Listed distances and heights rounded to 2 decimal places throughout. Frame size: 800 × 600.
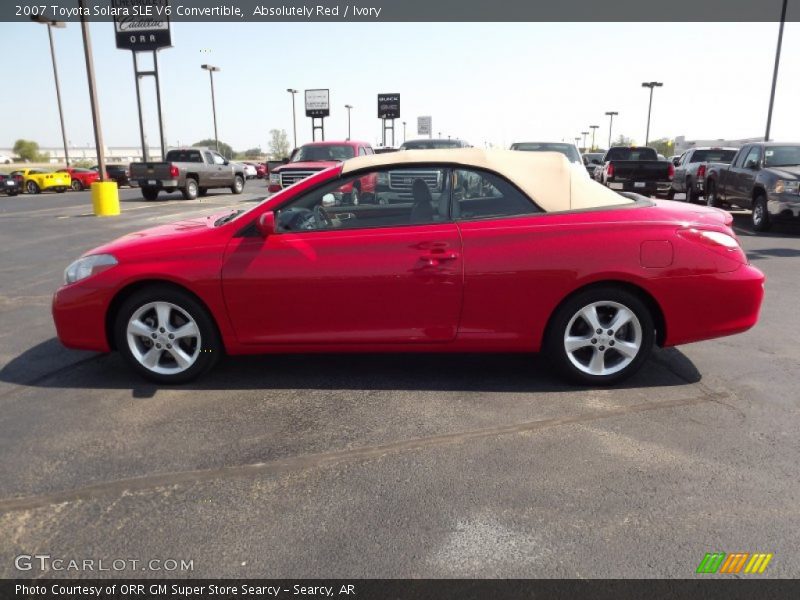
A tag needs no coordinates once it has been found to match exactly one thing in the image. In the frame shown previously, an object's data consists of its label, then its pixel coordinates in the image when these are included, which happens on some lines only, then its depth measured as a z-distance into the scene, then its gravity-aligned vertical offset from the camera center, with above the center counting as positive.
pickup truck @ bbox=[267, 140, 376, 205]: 15.45 -0.31
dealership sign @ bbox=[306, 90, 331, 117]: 55.44 +3.89
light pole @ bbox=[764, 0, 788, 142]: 26.73 +3.15
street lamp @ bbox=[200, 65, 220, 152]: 59.91 +7.15
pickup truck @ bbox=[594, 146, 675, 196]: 17.30 -0.79
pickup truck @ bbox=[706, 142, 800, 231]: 11.47 -0.69
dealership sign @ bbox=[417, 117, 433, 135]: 69.62 +2.42
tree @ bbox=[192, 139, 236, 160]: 119.82 -0.22
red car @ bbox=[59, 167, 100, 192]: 34.69 -1.65
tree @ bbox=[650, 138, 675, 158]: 112.49 +0.06
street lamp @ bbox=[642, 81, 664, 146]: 60.41 +5.96
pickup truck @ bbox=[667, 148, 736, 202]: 16.91 -0.66
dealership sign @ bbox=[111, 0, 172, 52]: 24.08 +4.78
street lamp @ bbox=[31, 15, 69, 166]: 39.36 +6.65
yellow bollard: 17.11 -1.37
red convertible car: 3.99 -0.83
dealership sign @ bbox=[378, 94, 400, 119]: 62.38 +4.05
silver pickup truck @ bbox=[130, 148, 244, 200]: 22.70 -1.01
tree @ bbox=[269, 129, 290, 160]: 122.69 +1.14
